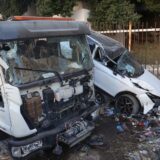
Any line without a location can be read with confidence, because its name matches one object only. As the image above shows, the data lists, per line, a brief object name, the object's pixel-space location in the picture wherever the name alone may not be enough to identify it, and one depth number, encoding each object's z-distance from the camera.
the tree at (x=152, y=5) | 9.75
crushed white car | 4.89
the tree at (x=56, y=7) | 10.54
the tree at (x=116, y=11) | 10.06
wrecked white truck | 3.15
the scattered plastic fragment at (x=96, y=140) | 4.04
